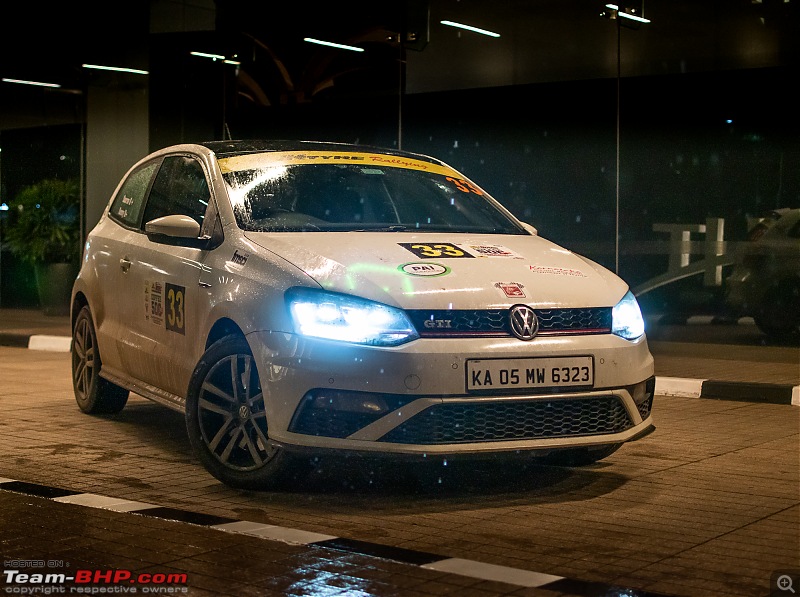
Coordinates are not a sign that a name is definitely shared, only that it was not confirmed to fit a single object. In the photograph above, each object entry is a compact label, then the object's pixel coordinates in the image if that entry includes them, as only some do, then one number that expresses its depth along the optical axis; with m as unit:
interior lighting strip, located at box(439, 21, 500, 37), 14.20
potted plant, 18.55
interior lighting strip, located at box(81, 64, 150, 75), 18.25
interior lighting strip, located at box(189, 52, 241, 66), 17.08
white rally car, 5.56
